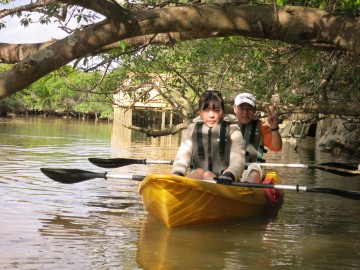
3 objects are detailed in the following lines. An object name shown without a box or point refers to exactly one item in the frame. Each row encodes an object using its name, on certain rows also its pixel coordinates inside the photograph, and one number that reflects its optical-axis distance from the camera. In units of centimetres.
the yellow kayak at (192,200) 656
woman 709
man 791
